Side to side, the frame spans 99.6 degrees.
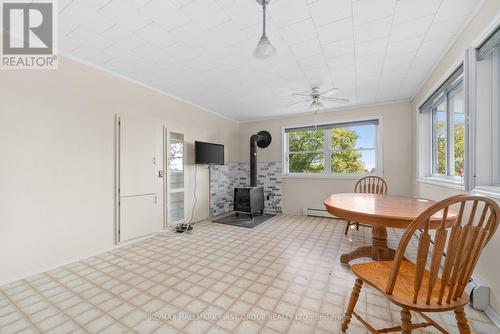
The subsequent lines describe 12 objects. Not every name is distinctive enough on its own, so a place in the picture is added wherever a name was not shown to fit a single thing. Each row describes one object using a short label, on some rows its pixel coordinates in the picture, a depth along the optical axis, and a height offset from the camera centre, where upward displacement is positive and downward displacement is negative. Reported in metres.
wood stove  4.34 -0.54
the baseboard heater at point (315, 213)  4.43 -0.99
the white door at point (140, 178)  2.85 -0.16
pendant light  1.56 +0.89
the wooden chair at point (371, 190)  3.29 -0.39
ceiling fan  3.33 +1.17
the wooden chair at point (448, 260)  0.95 -0.44
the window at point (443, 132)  2.31 +0.45
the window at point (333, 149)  4.25 +0.37
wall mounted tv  3.97 +0.27
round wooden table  1.48 -0.36
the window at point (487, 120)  1.63 +0.36
